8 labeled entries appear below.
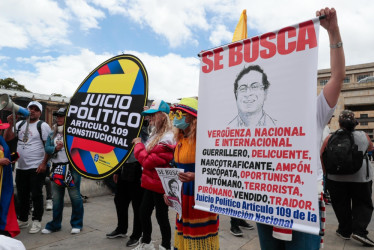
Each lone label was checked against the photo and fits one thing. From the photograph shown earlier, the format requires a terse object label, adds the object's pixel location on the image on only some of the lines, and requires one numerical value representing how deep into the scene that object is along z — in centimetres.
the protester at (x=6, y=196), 340
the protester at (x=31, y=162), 407
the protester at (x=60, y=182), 395
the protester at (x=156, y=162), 284
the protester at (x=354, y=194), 367
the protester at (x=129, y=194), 360
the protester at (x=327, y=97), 150
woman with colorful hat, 236
